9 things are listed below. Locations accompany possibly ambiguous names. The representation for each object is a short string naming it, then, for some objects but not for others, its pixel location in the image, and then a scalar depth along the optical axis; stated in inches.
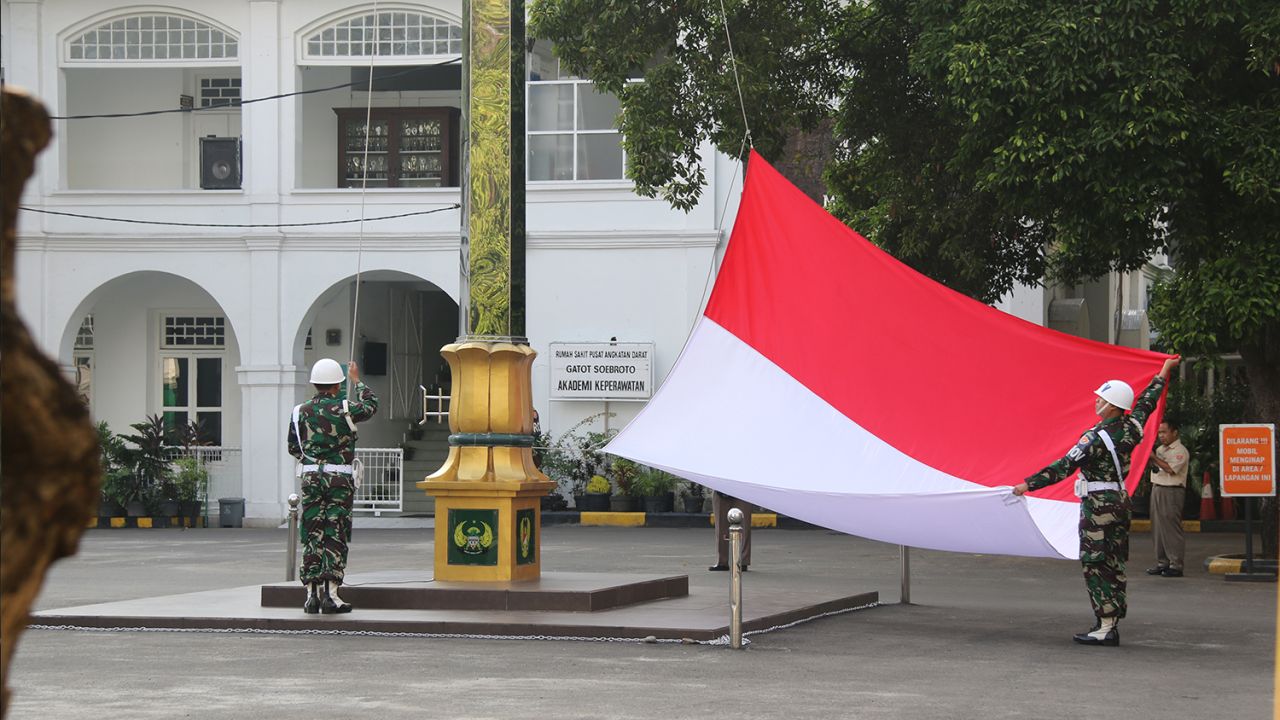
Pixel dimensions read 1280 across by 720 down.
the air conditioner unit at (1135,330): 1408.7
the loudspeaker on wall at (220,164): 1155.9
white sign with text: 1096.8
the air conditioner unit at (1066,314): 1309.1
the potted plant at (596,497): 1077.8
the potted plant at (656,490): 1074.1
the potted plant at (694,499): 1079.6
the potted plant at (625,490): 1080.2
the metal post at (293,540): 598.2
